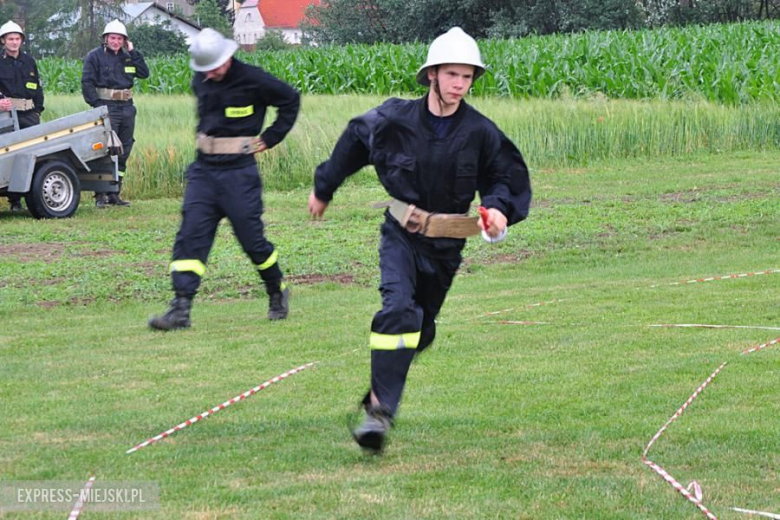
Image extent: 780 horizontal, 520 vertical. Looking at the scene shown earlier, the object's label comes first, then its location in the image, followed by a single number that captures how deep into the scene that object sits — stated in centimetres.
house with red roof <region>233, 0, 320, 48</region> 13450
